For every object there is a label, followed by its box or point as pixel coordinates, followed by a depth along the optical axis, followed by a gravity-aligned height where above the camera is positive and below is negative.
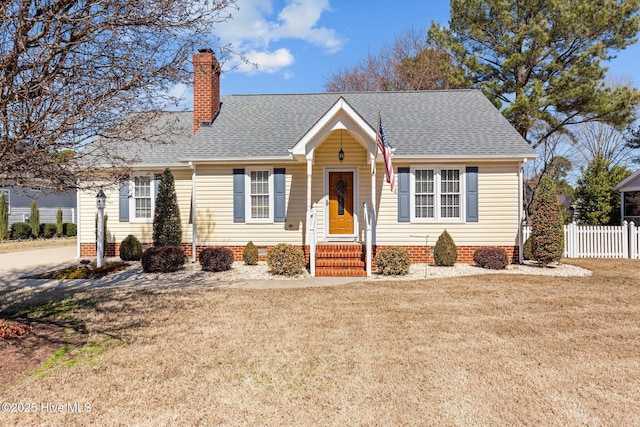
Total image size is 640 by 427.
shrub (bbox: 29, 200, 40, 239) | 22.14 -0.41
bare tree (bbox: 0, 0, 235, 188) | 4.34 +1.76
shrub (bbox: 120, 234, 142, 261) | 12.08 -1.16
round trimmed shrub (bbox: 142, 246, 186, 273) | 10.20 -1.27
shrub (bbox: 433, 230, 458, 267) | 10.86 -1.12
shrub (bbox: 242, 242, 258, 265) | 11.39 -1.28
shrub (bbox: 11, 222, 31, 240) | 21.61 -0.94
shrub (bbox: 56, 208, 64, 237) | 23.55 -0.56
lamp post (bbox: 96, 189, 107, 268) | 10.38 -0.65
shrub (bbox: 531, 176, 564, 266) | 10.43 -0.44
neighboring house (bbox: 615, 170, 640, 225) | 16.06 +0.69
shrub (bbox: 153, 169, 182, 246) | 11.55 +0.00
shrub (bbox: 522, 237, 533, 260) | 11.79 -1.16
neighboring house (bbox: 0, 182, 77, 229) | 22.95 +0.46
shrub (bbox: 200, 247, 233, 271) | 10.41 -1.30
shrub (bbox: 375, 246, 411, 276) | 9.74 -1.29
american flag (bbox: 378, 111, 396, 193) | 9.14 +1.56
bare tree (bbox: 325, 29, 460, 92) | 23.56 +10.09
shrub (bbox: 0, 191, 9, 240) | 20.77 -0.20
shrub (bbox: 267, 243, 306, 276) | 9.76 -1.24
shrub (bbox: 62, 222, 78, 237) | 24.17 -0.97
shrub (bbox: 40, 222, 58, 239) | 22.88 -0.98
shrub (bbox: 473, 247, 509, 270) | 10.65 -1.32
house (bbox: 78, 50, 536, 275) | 11.60 +0.76
